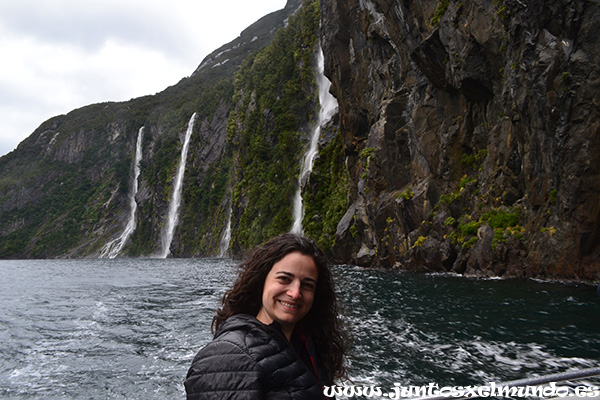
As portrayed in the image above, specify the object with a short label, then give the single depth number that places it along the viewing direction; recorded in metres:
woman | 1.67
